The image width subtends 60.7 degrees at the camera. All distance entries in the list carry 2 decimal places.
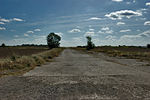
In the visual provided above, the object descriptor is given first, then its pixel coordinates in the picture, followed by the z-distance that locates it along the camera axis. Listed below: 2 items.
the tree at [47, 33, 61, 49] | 84.48
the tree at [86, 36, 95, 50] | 69.69
